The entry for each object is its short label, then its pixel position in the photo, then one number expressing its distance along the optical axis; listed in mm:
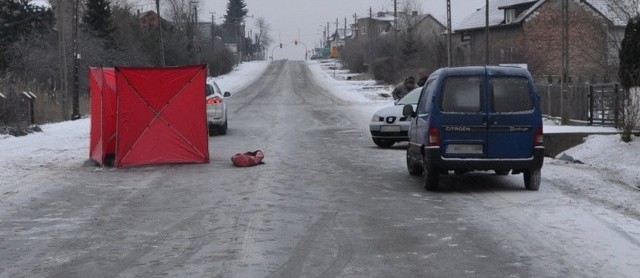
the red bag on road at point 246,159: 15789
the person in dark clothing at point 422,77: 24531
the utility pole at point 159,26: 50528
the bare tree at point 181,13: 91619
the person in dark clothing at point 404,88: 24906
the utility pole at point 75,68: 32625
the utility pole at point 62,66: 33281
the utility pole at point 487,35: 36438
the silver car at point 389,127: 19766
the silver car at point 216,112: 24047
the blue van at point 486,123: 12086
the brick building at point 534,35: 55969
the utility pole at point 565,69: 23984
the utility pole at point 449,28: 38697
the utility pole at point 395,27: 74250
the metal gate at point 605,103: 21047
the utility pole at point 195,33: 84144
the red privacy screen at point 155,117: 16078
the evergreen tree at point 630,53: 21241
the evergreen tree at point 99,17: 60188
